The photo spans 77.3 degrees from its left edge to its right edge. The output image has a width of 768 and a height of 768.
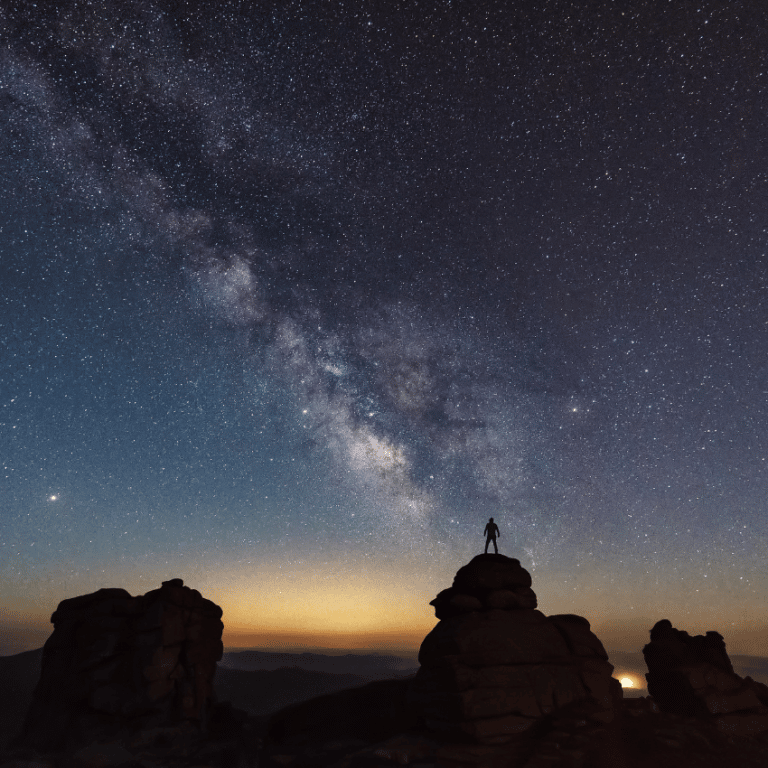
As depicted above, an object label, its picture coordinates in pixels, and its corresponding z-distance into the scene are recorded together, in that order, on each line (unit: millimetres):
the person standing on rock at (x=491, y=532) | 35281
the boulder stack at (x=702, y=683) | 28328
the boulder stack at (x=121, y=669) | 35688
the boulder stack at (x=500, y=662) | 25703
